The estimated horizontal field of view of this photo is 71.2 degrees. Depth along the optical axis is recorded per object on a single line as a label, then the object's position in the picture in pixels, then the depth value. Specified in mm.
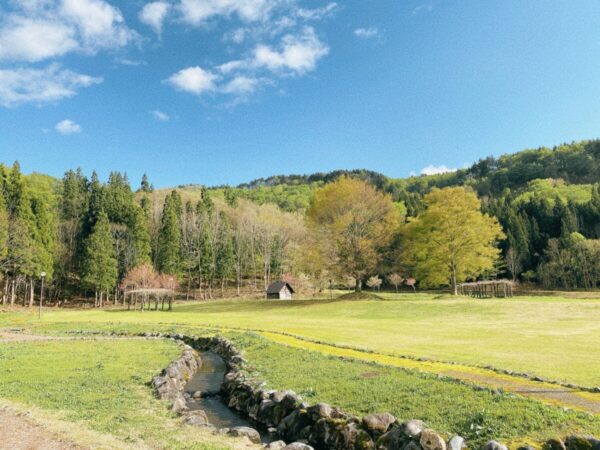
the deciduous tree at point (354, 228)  45625
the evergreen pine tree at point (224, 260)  75962
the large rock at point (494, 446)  6816
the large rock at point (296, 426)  9677
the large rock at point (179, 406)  10747
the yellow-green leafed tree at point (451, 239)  47906
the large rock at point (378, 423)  8445
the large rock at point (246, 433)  9219
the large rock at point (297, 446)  8266
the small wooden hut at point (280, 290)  67062
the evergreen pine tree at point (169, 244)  70119
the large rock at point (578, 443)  6531
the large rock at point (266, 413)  10843
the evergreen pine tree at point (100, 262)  62375
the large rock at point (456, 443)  7285
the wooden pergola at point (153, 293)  51219
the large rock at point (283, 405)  10594
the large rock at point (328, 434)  8883
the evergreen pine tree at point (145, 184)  114575
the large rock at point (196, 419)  9734
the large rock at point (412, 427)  7688
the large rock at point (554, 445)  6676
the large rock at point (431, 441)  7305
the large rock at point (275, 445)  8343
